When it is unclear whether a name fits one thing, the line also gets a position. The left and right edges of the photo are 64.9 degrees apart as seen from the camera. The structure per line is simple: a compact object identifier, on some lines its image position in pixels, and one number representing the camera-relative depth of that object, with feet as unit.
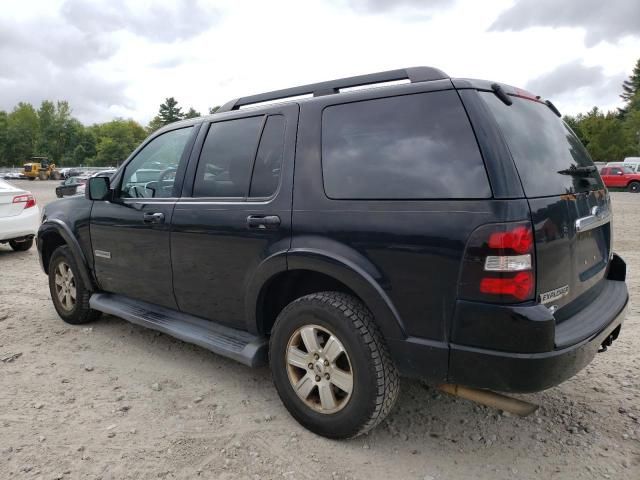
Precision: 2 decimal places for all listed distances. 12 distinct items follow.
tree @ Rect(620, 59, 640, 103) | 243.40
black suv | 7.26
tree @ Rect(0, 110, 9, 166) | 271.14
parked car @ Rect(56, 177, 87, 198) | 79.56
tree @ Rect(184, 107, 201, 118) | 318.45
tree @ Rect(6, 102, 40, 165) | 274.67
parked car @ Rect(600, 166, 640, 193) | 84.58
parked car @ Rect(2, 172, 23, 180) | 187.27
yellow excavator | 186.70
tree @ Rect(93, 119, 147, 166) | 288.92
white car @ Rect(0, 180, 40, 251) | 27.04
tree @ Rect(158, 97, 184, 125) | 328.27
